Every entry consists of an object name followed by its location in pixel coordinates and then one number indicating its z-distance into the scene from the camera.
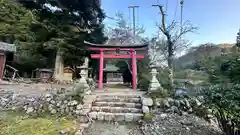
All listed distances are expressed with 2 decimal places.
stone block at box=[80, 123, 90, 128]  3.80
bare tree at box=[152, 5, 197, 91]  10.27
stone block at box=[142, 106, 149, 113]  4.32
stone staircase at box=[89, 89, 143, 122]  4.32
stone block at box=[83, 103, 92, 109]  4.57
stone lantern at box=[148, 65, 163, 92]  5.24
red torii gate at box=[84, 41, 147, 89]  7.93
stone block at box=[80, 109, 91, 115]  4.29
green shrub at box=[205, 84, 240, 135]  2.61
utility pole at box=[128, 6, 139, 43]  20.61
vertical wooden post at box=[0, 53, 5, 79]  9.70
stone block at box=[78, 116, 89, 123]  4.11
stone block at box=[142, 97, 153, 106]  4.56
